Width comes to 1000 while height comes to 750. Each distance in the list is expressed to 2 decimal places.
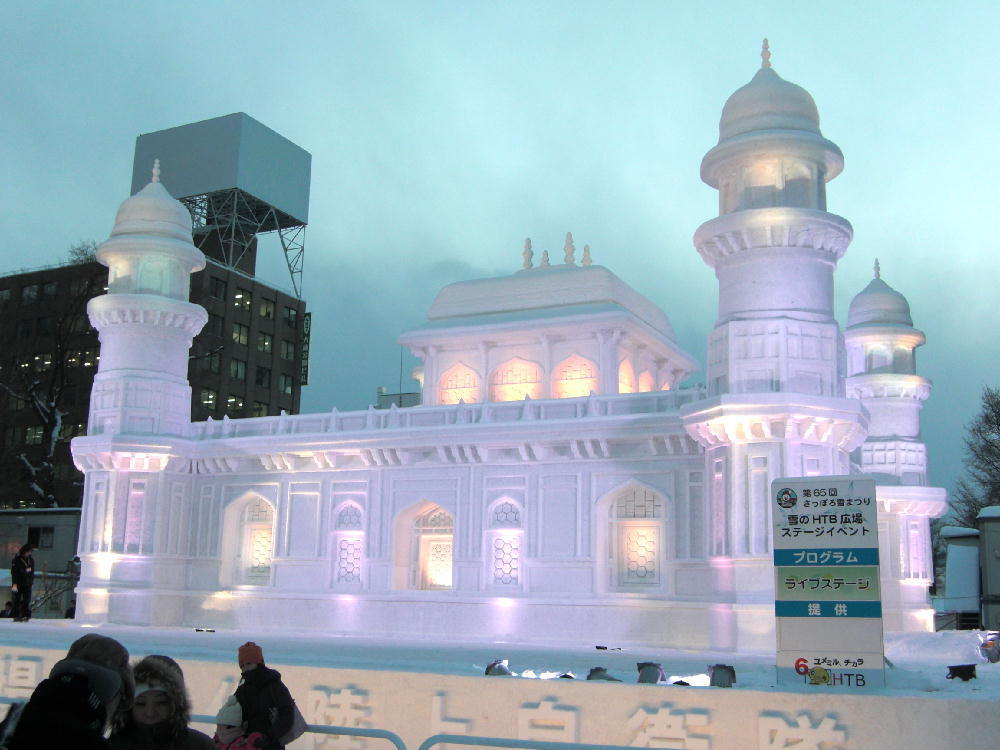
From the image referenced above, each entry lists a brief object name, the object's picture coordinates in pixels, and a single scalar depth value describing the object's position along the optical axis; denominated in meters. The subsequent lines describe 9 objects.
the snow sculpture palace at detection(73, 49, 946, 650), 23.22
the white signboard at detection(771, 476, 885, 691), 11.91
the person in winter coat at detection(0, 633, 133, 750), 4.29
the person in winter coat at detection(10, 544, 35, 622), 25.83
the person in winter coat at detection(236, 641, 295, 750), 7.64
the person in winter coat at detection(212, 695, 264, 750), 7.52
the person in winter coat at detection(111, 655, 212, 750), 5.37
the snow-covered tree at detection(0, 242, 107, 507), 42.19
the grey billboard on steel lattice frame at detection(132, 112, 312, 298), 64.19
